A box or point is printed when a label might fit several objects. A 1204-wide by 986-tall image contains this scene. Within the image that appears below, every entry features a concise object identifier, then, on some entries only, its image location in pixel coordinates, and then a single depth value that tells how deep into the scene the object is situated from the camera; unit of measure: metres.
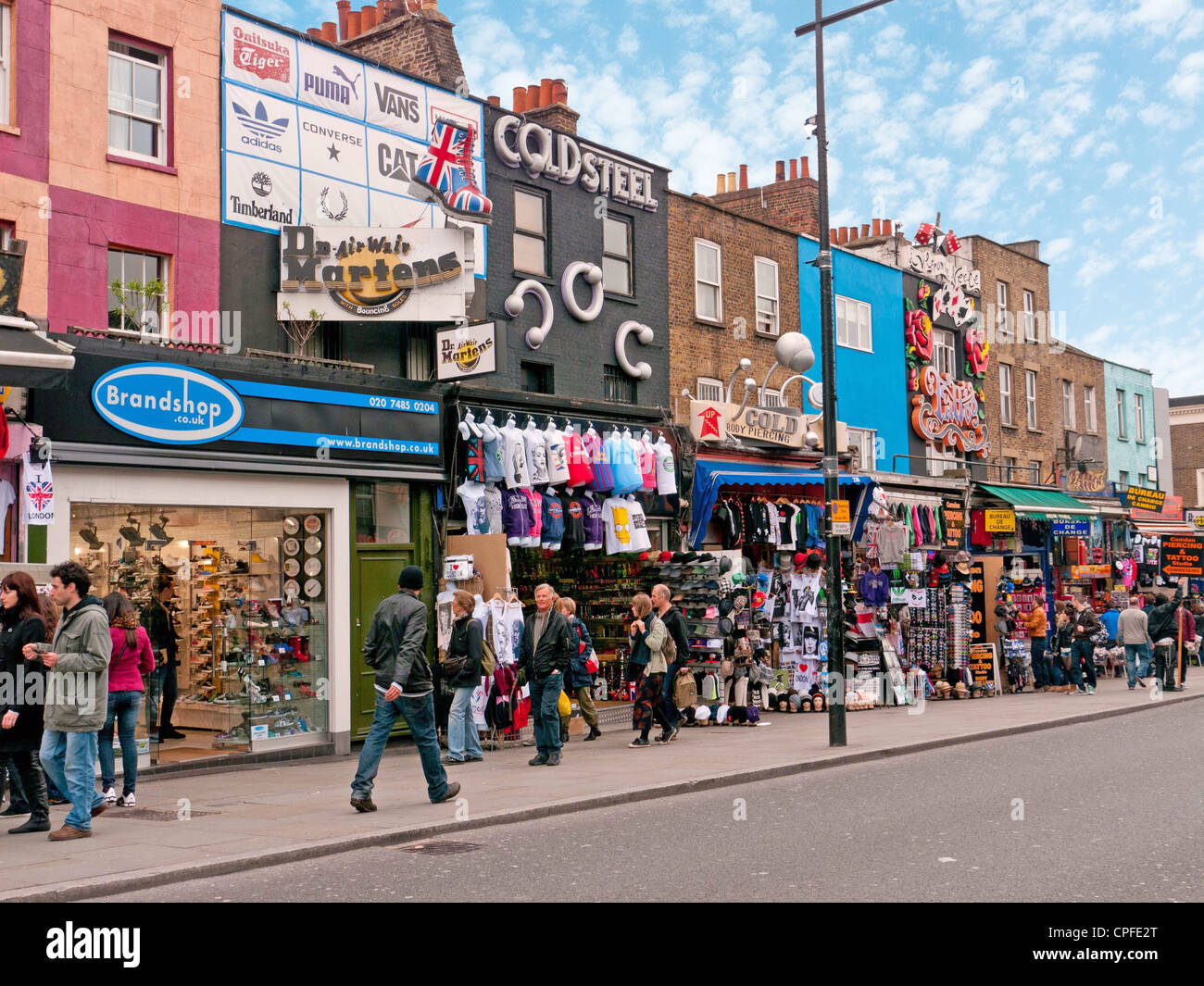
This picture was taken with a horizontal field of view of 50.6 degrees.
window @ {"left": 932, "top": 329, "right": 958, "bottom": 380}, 31.52
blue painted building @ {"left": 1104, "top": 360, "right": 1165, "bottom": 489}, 40.72
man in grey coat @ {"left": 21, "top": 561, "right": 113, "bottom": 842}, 9.62
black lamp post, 15.29
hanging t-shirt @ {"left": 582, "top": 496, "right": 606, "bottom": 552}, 18.52
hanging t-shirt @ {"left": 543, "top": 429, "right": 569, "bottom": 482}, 17.72
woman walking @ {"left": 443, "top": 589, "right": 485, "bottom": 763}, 13.84
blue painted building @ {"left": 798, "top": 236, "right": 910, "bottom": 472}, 27.42
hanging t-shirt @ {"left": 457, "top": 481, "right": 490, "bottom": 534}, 16.70
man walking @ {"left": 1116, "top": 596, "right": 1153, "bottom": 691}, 24.38
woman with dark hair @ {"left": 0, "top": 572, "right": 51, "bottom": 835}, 9.97
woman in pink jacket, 11.16
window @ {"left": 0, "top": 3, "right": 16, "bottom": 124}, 13.90
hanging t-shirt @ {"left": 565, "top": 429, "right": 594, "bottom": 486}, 18.05
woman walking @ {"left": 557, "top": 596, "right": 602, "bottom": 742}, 15.85
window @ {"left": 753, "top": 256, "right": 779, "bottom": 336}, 25.33
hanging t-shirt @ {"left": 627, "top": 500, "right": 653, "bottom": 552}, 18.92
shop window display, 14.67
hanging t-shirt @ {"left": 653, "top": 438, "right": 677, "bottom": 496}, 19.75
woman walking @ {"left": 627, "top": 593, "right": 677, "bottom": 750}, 15.78
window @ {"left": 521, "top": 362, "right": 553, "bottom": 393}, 20.38
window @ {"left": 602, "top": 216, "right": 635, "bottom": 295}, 21.78
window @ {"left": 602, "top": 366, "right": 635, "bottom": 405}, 21.58
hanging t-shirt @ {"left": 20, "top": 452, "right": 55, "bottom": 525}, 12.37
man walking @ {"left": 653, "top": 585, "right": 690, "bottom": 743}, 16.08
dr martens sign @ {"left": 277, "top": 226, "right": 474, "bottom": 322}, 16.06
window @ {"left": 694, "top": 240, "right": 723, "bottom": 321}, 23.81
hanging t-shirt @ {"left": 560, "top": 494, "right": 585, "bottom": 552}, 18.14
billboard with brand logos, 15.90
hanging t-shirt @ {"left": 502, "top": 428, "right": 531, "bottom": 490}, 17.12
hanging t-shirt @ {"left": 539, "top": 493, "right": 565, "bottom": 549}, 17.72
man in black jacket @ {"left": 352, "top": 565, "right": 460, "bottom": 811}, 10.78
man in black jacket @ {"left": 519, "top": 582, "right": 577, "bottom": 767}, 14.29
